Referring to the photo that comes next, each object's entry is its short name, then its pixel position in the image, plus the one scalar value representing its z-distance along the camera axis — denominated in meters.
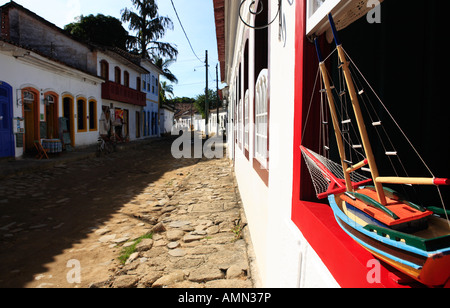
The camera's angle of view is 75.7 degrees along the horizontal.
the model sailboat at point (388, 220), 0.70
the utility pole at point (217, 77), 30.42
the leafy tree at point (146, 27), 27.36
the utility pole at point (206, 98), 26.17
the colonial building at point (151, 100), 25.96
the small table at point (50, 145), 11.16
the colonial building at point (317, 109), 1.11
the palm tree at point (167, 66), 31.42
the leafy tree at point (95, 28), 28.30
